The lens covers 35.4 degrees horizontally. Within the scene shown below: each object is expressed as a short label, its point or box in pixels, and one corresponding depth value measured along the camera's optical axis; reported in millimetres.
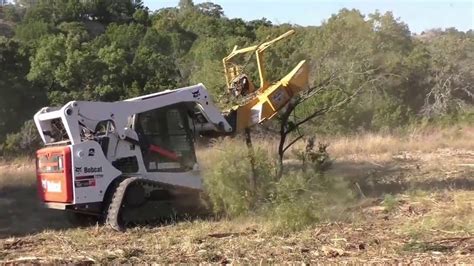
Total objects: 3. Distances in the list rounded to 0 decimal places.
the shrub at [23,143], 24750
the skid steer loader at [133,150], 12367
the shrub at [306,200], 10555
